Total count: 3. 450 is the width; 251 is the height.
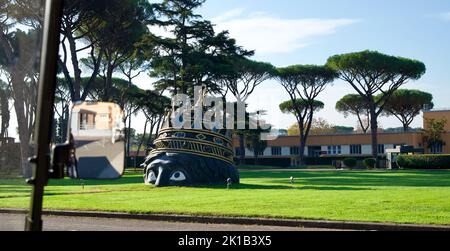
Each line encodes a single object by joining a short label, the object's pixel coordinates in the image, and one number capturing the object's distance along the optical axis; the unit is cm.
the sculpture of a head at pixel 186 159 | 2620
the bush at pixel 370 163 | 6093
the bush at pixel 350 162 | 6175
